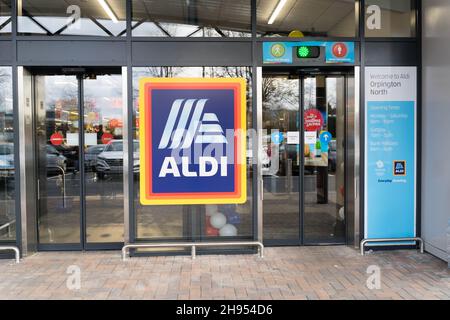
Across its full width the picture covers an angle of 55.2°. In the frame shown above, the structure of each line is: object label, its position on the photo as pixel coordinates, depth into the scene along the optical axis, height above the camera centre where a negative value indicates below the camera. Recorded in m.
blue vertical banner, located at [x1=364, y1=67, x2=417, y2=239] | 6.17 -0.06
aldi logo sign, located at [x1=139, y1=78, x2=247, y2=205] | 5.95 +0.18
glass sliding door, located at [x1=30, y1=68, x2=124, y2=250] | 6.28 -0.12
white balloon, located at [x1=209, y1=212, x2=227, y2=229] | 6.27 -1.03
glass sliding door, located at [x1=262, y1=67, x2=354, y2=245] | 6.45 -0.07
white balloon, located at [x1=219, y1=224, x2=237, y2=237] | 6.26 -1.21
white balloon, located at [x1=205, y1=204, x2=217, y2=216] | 6.24 -0.87
